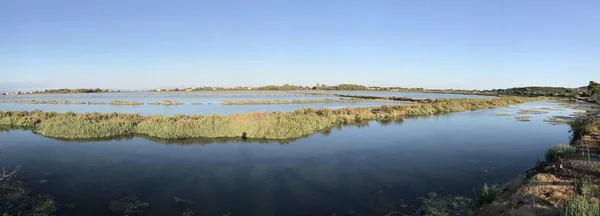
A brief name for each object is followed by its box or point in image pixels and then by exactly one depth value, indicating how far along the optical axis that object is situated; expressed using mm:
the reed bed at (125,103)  61894
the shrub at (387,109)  44844
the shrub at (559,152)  15720
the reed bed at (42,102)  71438
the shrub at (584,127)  22600
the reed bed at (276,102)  64619
